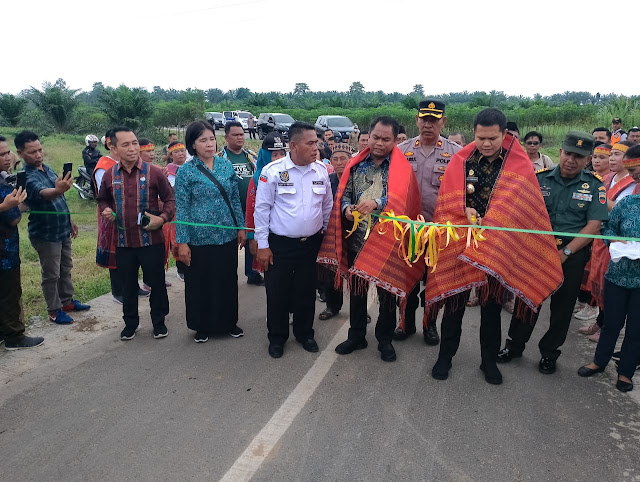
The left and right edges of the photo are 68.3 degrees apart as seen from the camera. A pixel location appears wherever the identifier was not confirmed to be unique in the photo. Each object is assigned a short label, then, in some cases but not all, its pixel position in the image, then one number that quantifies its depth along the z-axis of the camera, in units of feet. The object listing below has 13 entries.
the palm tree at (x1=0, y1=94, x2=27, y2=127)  96.22
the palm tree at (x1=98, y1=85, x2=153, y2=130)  78.12
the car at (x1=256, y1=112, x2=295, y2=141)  78.73
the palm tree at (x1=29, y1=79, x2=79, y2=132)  90.17
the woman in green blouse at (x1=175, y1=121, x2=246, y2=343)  14.08
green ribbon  11.10
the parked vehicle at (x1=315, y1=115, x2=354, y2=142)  75.36
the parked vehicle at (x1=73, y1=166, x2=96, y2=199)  38.88
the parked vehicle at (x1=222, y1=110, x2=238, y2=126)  107.40
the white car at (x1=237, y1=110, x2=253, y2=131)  102.36
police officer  14.43
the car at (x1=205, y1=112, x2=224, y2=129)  108.27
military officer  12.23
